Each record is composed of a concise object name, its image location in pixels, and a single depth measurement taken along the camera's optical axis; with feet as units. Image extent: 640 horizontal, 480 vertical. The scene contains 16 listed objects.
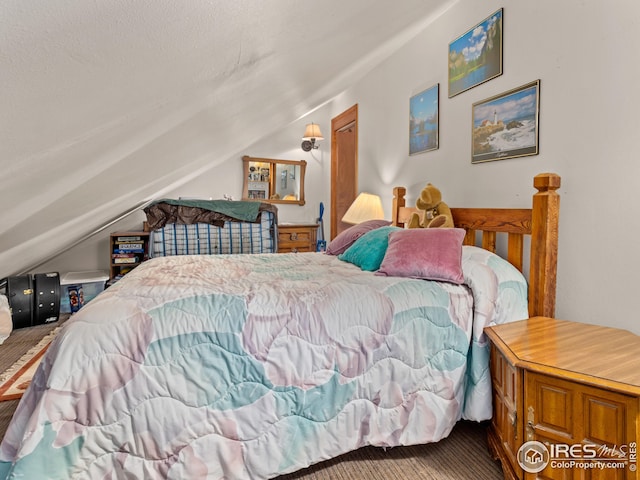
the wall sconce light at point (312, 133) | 15.44
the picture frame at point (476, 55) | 6.84
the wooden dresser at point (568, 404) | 3.42
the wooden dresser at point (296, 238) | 13.46
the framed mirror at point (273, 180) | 15.37
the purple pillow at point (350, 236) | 8.59
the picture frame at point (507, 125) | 6.15
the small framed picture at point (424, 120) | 8.70
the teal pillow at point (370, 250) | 6.66
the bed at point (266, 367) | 3.55
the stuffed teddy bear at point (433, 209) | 7.34
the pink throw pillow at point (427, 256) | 5.45
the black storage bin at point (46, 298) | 9.93
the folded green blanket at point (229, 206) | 11.75
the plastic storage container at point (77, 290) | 11.12
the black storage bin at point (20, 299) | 9.58
